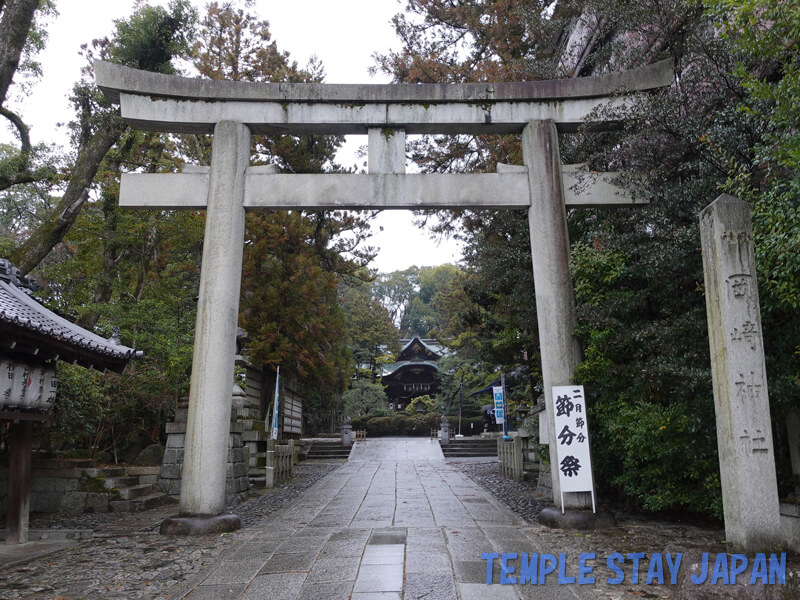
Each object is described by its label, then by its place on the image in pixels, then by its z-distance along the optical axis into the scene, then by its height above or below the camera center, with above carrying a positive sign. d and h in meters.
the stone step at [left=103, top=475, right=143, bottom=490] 8.87 -1.16
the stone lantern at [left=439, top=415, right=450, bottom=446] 25.05 -1.05
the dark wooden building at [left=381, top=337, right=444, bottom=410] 38.75 +2.03
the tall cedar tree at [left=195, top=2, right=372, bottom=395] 17.48 +5.16
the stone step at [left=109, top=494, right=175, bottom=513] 8.71 -1.47
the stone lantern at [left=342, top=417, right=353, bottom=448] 23.56 -1.06
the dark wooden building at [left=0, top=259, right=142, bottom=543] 5.93 +0.58
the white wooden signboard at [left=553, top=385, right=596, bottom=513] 6.55 -0.34
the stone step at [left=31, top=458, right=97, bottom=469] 8.93 -0.86
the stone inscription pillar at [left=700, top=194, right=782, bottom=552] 4.25 +0.24
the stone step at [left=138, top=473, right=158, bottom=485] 10.11 -1.26
